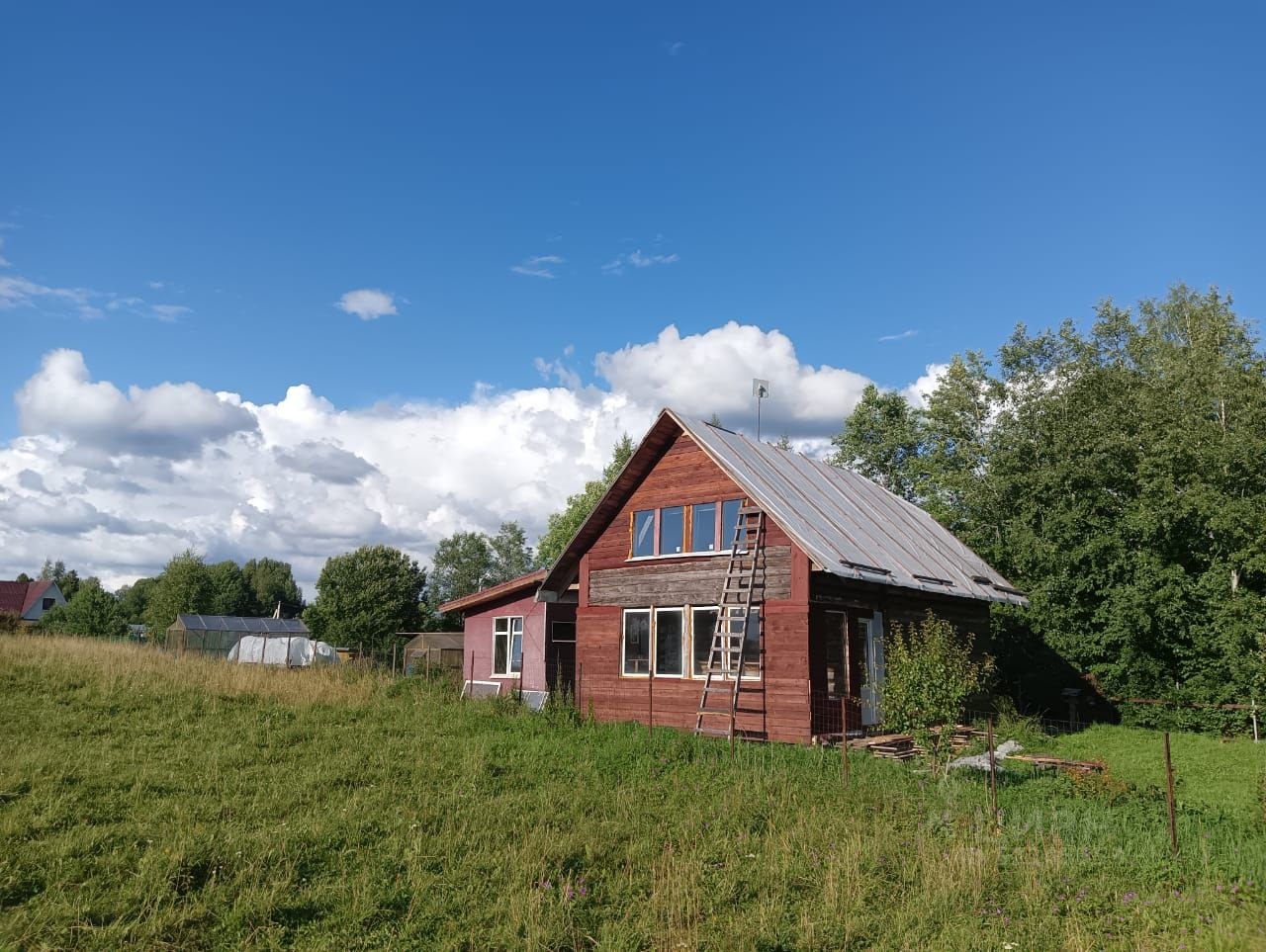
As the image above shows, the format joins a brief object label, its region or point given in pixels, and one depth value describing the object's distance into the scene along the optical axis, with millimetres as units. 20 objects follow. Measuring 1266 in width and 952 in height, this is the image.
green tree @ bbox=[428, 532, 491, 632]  100250
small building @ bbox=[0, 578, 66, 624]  85112
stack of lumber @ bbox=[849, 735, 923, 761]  16688
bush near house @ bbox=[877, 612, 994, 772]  13719
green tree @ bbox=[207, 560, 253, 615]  89188
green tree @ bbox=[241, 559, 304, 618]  102062
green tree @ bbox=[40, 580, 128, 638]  46875
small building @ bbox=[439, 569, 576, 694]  26703
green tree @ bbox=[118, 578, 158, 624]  105350
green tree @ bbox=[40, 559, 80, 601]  111062
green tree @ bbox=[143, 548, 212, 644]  78688
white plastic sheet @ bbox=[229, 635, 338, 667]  41906
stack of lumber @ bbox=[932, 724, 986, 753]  18266
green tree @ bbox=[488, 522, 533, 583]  101562
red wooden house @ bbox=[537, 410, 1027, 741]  18031
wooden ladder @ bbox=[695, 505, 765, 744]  18469
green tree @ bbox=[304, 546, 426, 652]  63250
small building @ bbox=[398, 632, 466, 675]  43062
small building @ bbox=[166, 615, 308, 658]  50281
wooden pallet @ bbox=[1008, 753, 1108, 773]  14438
